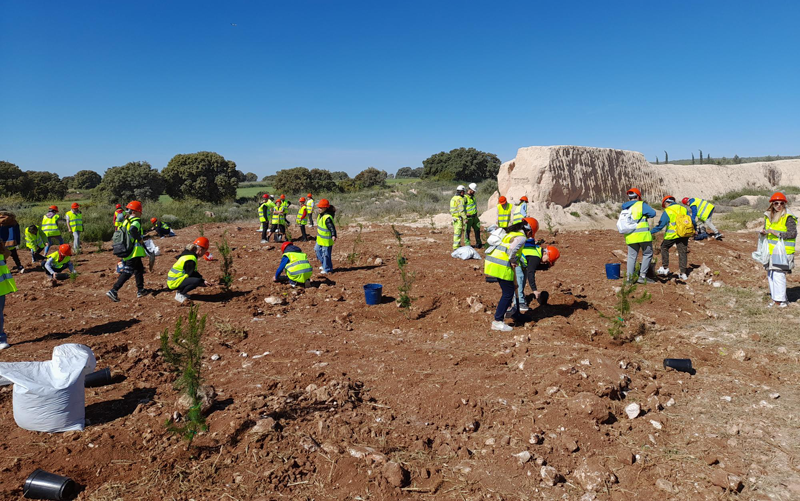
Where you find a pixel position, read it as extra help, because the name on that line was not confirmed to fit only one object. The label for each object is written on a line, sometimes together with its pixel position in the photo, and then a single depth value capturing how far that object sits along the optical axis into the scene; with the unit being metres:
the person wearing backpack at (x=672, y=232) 7.90
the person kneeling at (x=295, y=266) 7.94
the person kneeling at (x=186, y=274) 7.26
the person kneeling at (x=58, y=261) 8.97
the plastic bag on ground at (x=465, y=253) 10.54
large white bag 3.35
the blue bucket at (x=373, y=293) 7.12
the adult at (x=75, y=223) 12.79
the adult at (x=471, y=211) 10.83
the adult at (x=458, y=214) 10.73
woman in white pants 6.19
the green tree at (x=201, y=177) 32.47
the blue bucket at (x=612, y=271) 8.12
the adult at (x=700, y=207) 10.10
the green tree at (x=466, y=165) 50.09
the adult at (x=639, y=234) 7.23
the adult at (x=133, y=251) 7.45
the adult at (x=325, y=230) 8.73
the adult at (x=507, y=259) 5.41
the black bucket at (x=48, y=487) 2.74
